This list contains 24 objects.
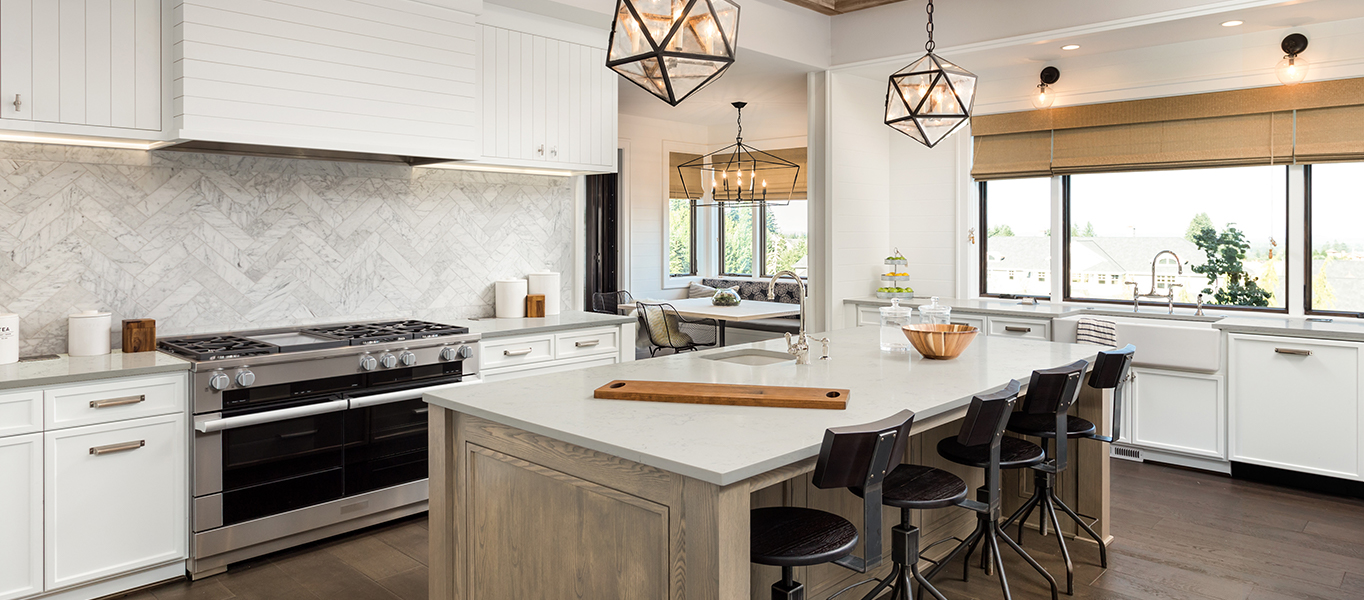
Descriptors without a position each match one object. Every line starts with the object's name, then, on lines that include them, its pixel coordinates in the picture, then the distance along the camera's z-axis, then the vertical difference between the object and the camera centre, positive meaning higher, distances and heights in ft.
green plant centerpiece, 24.47 +0.06
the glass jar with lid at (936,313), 11.55 -0.18
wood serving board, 8.00 -0.95
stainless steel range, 10.65 -1.82
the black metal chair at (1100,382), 10.84 -1.09
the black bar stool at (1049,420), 9.49 -1.61
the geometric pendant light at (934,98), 11.51 +2.86
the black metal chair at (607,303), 27.30 -0.11
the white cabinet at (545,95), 14.57 +3.83
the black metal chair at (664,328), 24.23 -0.84
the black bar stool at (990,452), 8.28 -1.78
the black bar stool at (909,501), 8.13 -1.98
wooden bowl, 10.90 -0.54
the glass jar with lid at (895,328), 11.64 -0.39
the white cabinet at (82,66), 9.86 +2.92
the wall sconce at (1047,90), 18.71 +4.86
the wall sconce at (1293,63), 15.40 +4.50
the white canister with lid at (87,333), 10.91 -0.46
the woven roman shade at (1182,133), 15.33 +3.53
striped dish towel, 15.17 -0.59
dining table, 22.24 -0.29
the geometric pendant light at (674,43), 7.67 +2.45
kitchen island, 6.01 -1.47
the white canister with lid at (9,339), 10.18 -0.51
